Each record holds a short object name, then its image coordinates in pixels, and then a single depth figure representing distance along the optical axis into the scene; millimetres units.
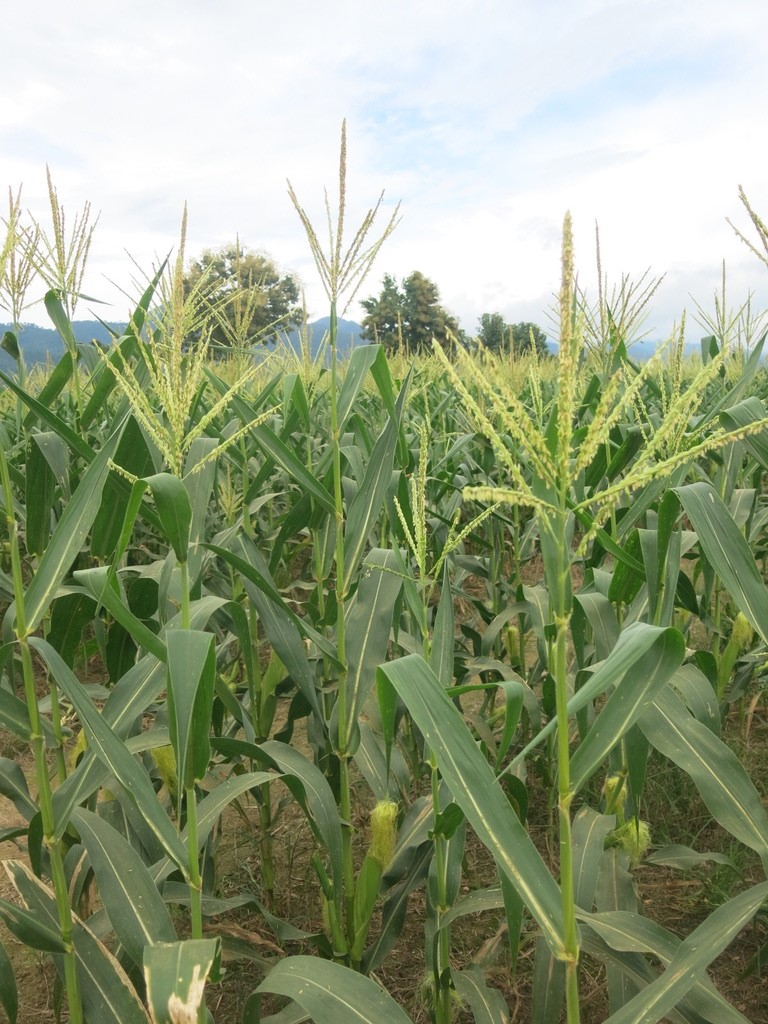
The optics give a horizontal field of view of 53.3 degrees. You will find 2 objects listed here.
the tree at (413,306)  35612
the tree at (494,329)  34369
